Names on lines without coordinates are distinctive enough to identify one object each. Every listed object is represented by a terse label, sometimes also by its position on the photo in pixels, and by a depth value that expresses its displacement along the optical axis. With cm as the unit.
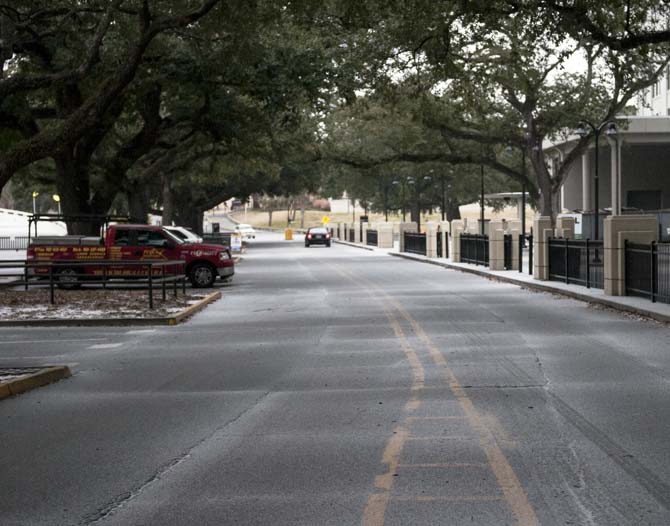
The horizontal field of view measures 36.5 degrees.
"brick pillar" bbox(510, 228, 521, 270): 3609
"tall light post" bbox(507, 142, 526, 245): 4590
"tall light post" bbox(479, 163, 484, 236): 4871
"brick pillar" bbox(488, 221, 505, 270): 3625
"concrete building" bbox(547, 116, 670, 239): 5984
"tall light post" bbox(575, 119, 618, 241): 3672
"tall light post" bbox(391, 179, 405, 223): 8956
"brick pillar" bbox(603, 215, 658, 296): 2275
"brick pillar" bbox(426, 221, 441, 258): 5102
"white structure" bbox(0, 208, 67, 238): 6821
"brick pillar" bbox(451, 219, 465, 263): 4450
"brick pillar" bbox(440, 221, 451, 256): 4984
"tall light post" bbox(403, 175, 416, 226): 8475
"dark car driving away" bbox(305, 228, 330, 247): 7681
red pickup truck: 2906
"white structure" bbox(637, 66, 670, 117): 7757
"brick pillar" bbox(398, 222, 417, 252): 6153
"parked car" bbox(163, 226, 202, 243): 3359
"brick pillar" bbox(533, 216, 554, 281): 2988
